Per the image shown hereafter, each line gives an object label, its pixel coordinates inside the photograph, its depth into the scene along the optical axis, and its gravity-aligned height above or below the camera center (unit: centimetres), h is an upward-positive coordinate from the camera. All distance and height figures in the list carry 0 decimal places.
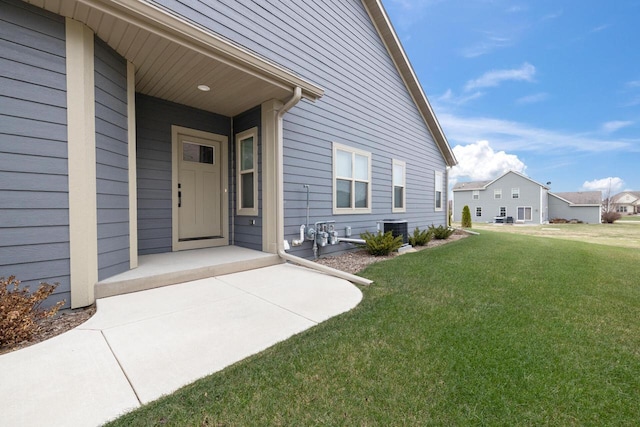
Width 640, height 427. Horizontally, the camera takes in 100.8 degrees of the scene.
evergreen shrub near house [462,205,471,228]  1727 -61
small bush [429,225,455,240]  897 -79
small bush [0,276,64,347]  196 -82
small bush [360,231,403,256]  573 -77
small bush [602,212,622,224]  2956 -88
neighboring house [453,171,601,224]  2712 +80
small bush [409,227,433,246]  759 -87
